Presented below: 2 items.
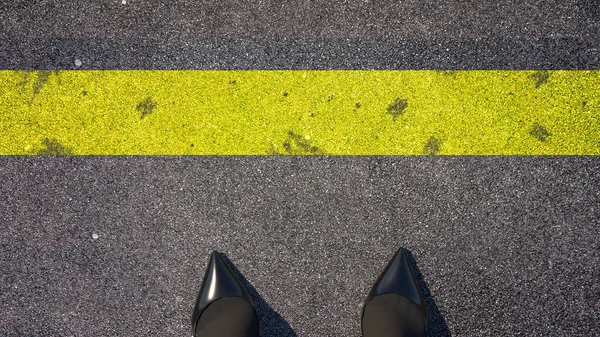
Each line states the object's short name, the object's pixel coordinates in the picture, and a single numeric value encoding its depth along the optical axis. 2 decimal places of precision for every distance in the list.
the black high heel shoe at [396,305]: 0.72
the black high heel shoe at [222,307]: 0.72
